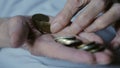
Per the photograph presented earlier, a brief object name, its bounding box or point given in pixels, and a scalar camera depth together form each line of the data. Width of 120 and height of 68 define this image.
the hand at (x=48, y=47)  0.25
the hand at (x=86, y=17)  0.32
